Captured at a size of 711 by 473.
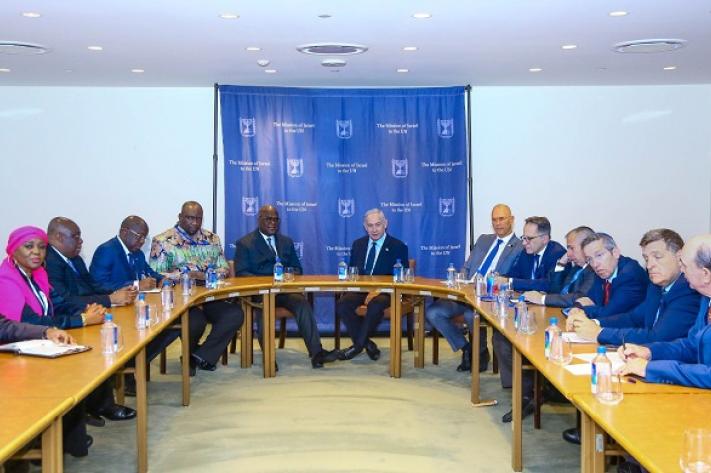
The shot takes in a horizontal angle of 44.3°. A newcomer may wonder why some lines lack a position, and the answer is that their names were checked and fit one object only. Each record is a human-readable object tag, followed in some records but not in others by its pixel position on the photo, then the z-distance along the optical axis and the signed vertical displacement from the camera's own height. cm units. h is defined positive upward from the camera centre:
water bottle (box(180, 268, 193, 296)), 664 -54
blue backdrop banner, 893 +48
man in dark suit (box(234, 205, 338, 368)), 796 -34
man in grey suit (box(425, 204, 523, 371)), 732 -47
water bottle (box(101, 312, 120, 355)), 433 -62
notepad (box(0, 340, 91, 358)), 421 -65
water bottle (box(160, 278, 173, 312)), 592 -57
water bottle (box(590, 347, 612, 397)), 337 -63
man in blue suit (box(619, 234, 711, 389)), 349 -61
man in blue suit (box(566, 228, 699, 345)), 416 -45
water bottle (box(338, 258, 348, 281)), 763 -51
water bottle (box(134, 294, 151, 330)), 515 -59
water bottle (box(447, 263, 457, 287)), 731 -53
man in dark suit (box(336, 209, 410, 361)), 768 -52
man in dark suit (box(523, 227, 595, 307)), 596 -47
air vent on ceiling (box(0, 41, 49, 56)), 646 +127
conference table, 318 -71
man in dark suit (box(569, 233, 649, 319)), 518 -36
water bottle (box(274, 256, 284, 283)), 742 -50
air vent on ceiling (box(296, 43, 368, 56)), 662 +128
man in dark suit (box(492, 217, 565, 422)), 686 -36
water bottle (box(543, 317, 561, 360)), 415 -59
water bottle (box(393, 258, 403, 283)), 754 -51
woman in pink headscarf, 480 -40
